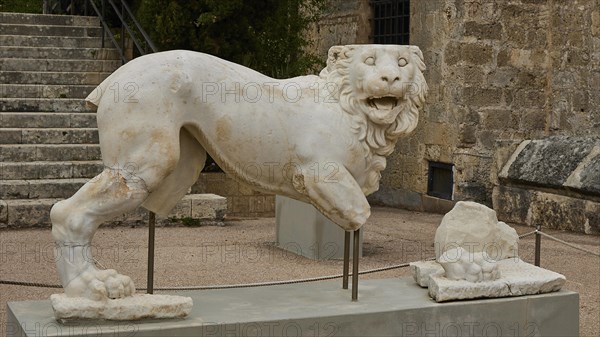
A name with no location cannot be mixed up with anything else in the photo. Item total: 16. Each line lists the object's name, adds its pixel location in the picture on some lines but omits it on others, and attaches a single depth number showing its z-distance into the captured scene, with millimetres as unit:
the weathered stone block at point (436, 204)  11969
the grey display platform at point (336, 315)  4277
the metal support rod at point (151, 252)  4688
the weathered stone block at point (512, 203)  10188
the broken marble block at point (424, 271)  5152
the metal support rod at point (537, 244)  5837
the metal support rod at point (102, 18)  12297
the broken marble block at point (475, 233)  5207
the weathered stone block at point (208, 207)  9672
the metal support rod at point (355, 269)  4809
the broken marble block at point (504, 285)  4840
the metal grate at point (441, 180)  12109
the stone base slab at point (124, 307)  4160
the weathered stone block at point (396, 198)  12648
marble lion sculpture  4293
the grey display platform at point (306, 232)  8125
